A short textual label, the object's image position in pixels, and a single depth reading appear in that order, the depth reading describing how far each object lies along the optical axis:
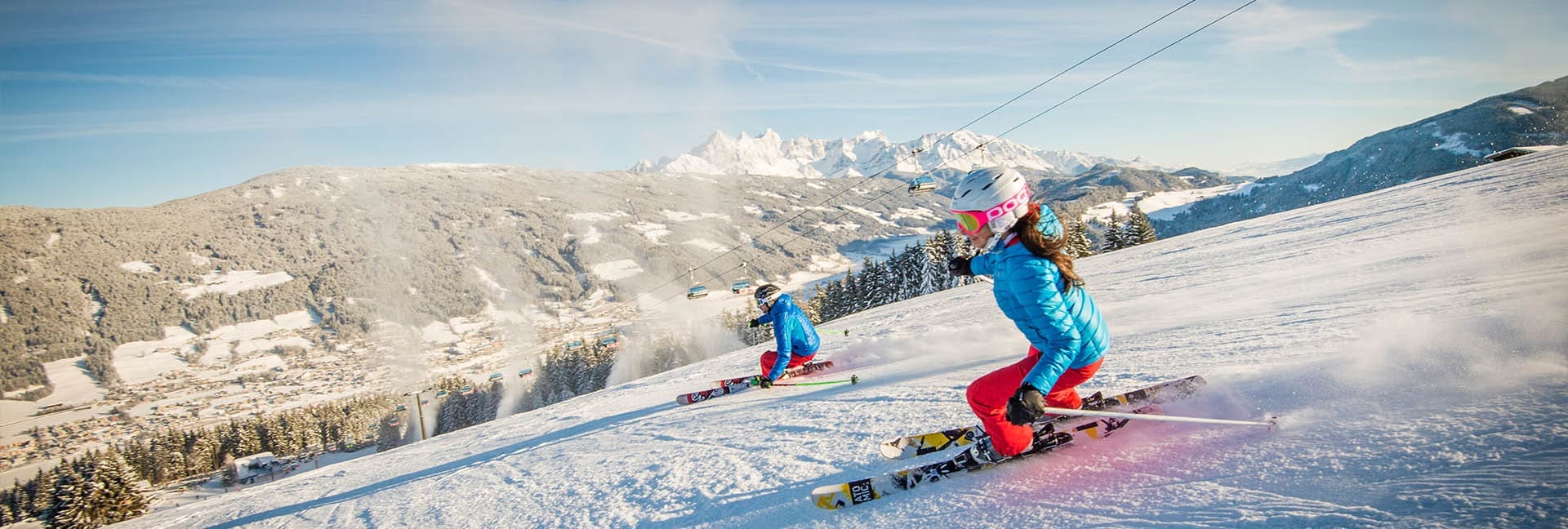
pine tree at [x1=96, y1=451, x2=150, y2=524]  24.02
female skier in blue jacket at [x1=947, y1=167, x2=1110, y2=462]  3.48
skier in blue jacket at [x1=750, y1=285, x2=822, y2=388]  8.66
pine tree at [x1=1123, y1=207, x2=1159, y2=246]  40.56
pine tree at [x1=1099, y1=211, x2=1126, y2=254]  40.75
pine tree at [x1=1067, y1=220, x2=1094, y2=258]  39.15
